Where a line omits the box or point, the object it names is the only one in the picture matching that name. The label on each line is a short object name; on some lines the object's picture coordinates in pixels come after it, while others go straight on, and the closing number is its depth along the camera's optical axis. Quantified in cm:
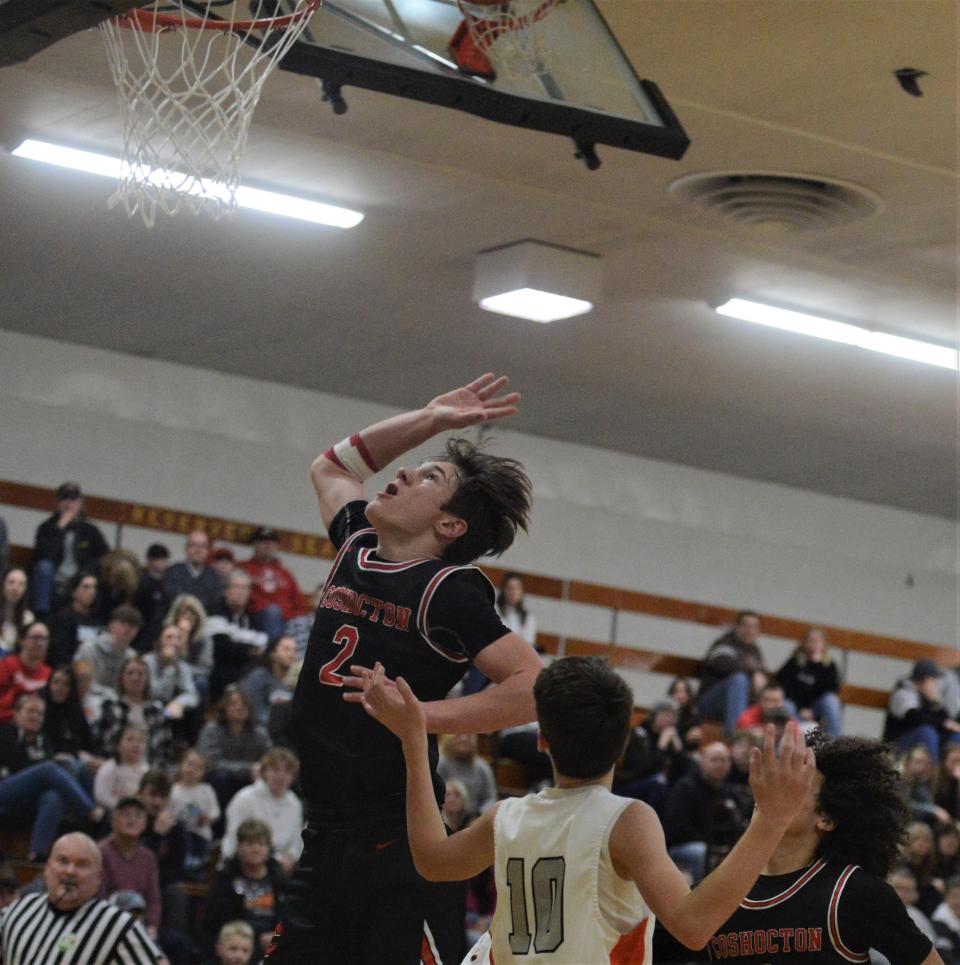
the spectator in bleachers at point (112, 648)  1299
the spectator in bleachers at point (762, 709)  1512
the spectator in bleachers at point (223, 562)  1501
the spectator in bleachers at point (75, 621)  1320
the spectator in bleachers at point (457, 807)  1246
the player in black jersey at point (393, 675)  470
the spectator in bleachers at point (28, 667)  1221
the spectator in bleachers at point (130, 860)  1077
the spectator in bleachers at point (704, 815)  1298
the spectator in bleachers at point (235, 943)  1046
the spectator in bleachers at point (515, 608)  1574
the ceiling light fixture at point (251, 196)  1080
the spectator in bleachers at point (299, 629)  1477
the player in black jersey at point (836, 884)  423
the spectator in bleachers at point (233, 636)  1408
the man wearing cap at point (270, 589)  1488
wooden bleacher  1641
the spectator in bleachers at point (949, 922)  1269
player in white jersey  362
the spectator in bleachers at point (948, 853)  1404
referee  791
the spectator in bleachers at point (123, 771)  1168
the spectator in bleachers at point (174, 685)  1298
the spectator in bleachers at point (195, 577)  1461
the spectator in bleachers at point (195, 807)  1191
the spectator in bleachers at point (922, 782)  1460
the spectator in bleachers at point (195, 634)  1375
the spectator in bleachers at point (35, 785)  1131
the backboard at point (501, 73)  671
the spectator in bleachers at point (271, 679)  1365
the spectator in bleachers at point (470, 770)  1344
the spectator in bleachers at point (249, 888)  1099
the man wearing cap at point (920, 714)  1698
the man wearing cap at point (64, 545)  1422
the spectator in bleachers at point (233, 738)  1274
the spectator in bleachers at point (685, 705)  1582
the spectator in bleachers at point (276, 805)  1178
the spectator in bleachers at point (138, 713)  1244
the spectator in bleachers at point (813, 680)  1695
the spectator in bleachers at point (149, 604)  1379
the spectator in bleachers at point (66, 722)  1201
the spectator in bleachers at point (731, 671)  1611
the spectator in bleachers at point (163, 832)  1142
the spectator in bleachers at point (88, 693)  1234
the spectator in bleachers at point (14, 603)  1343
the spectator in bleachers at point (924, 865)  1338
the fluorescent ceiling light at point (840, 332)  1268
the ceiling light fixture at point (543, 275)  1162
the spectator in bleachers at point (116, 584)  1393
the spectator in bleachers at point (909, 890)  1269
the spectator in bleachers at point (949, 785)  1562
